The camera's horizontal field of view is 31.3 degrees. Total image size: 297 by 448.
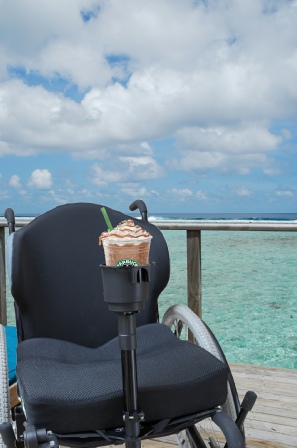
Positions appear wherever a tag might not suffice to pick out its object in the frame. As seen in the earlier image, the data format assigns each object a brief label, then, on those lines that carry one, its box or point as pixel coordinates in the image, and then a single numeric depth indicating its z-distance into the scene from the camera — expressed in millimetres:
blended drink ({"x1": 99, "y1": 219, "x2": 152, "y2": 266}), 1168
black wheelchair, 1213
